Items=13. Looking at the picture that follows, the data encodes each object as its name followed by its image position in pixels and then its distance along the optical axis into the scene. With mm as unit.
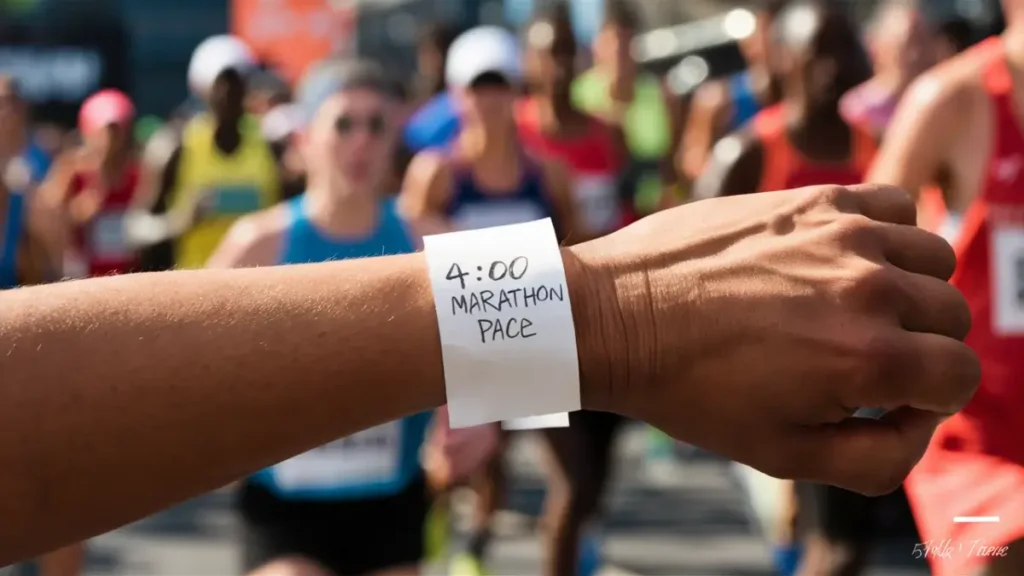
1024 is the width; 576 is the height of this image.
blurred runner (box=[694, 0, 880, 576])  4613
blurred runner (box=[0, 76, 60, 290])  5074
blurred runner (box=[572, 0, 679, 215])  7363
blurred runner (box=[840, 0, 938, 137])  5599
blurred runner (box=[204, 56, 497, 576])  3689
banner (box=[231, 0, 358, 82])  14281
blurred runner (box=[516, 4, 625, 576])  6113
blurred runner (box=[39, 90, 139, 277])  8062
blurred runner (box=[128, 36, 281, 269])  6812
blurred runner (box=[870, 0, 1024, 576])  2775
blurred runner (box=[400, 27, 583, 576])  5223
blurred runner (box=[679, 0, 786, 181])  6926
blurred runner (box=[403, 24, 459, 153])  6688
